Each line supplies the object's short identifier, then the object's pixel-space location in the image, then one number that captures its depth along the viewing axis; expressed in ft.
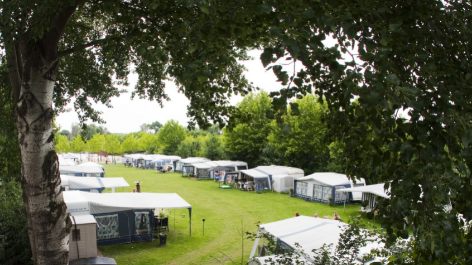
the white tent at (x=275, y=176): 81.05
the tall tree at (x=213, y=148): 136.39
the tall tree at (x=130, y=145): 213.87
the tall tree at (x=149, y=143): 197.59
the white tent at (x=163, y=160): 137.90
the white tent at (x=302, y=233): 24.69
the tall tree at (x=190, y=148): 157.07
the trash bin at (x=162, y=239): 39.70
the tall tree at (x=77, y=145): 206.28
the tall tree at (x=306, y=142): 91.30
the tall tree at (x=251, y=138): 110.22
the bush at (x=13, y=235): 27.99
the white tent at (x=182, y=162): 120.98
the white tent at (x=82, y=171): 77.55
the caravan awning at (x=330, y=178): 66.19
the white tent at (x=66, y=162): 94.59
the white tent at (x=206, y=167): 103.48
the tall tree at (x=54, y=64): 6.97
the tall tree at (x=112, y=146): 208.33
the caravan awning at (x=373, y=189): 51.77
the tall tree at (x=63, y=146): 193.57
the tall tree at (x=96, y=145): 207.62
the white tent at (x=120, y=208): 39.19
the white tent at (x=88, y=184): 56.44
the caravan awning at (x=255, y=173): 82.37
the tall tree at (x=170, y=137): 176.41
